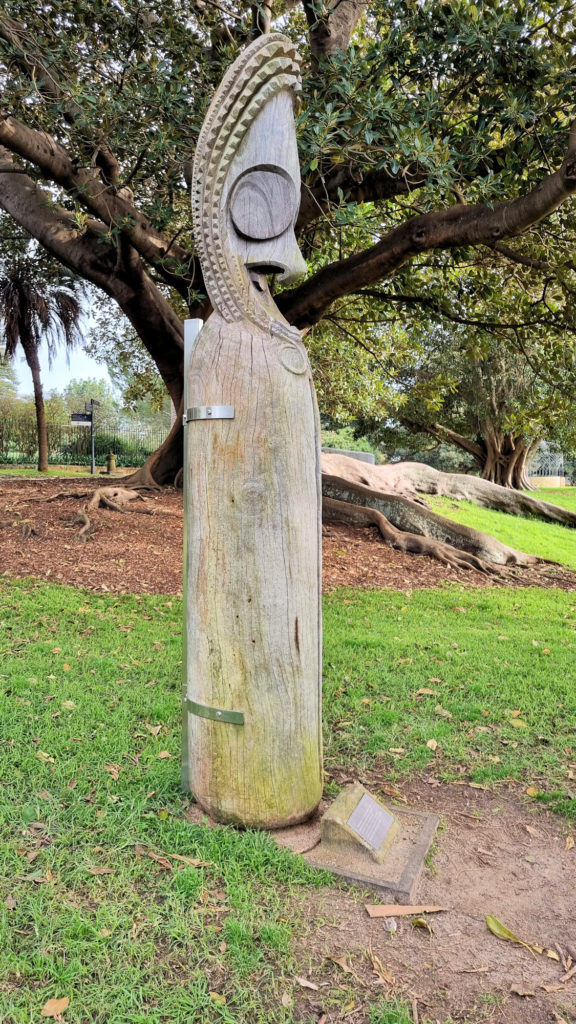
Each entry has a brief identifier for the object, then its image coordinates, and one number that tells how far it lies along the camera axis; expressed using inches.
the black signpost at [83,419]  760.3
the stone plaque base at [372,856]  99.3
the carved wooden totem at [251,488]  107.3
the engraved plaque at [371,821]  106.8
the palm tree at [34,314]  794.8
